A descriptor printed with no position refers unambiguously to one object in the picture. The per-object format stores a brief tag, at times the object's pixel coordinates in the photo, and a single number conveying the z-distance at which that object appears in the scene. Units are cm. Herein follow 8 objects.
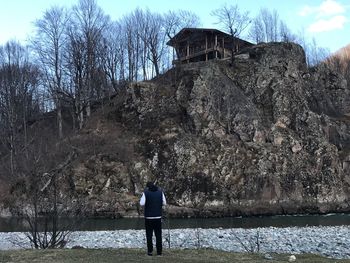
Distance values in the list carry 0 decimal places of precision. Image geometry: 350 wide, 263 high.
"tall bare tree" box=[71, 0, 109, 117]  7394
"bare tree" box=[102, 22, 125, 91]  7938
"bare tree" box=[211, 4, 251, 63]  7594
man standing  1348
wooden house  7831
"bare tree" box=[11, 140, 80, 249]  1720
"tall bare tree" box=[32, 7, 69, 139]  7319
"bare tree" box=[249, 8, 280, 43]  9475
